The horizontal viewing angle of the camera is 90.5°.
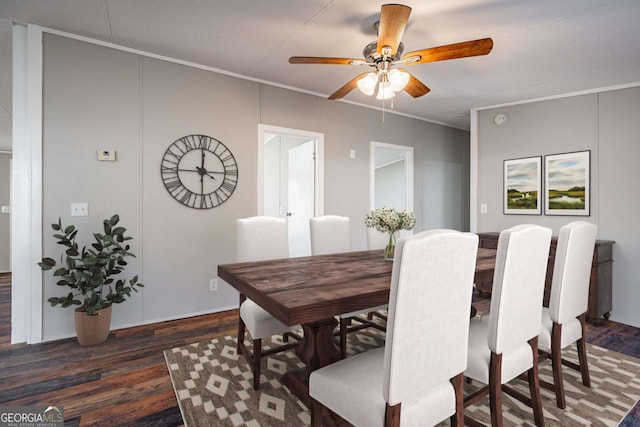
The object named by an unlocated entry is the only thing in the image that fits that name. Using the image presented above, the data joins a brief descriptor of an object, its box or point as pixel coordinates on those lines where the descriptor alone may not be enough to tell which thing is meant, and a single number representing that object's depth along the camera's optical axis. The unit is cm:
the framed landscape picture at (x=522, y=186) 382
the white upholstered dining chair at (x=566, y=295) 168
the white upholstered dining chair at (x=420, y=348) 103
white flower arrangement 218
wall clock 303
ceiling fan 173
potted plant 238
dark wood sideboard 305
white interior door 420
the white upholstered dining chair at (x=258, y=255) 188
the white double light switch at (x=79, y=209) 261
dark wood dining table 126
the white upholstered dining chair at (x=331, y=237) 274
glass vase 223
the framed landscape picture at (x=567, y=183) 348
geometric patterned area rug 166
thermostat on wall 270
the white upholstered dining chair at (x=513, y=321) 138
